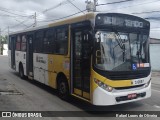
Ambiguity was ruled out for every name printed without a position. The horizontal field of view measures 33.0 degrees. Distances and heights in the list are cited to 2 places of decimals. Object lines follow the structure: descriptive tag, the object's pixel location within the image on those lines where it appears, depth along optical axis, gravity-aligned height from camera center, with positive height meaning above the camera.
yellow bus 7.83 -0.24
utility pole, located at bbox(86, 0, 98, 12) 23.20 +3.91
